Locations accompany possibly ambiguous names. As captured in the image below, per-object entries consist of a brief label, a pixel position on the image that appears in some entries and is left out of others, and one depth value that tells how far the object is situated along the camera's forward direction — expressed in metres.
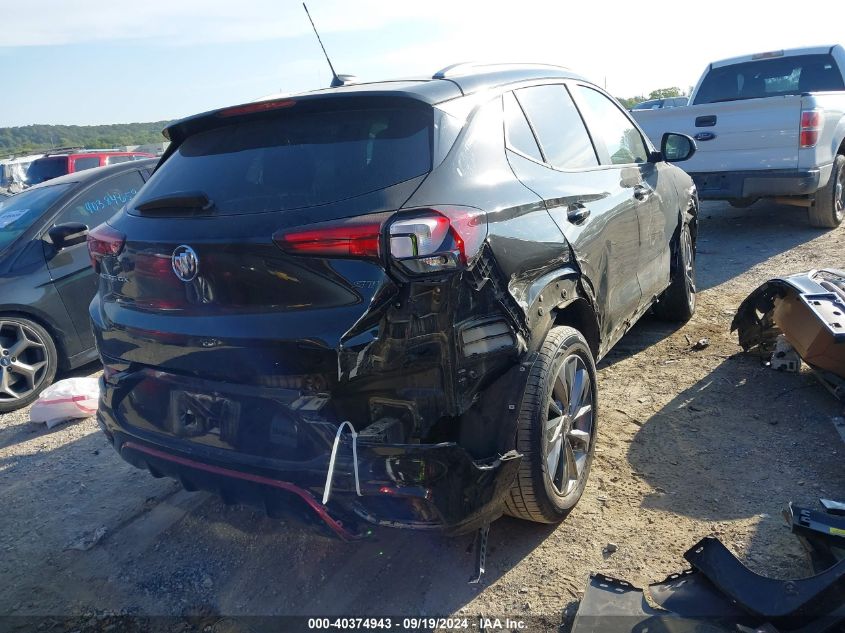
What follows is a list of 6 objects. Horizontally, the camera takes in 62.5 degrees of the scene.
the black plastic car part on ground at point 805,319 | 3.74
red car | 10.81
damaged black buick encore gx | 2.24
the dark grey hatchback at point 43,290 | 5.05
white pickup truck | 7.45
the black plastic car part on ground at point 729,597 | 2.14
